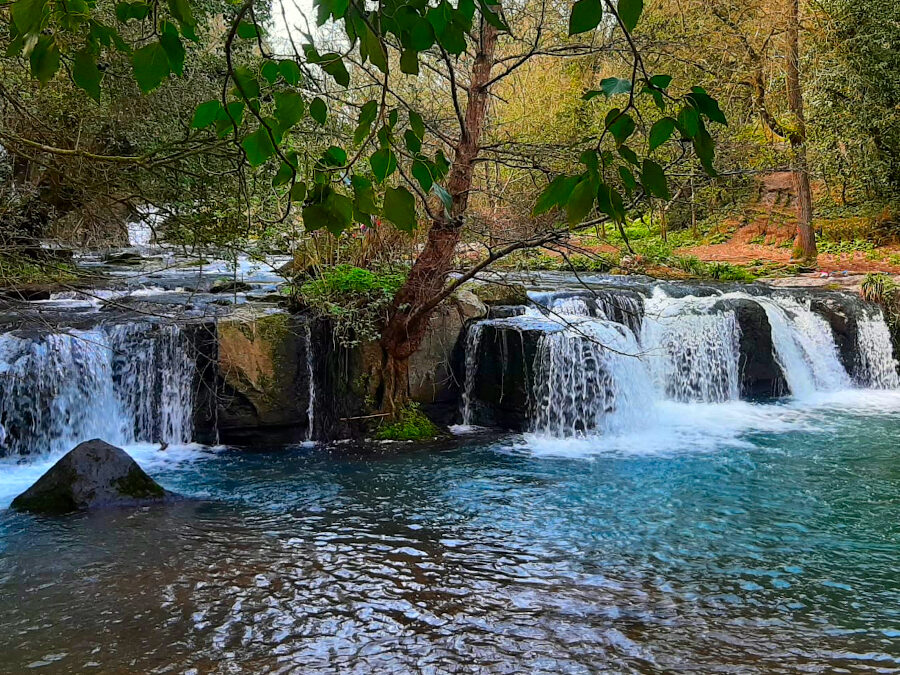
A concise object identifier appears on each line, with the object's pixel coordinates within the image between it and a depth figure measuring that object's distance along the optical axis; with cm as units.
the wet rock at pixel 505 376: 903
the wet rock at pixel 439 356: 906
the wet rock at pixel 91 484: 603
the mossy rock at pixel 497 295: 1012
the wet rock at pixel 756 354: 1130
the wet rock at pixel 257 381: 834
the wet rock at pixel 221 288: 1044
